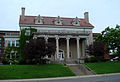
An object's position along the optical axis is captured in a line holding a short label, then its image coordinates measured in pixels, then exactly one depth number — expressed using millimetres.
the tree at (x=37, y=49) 29453
